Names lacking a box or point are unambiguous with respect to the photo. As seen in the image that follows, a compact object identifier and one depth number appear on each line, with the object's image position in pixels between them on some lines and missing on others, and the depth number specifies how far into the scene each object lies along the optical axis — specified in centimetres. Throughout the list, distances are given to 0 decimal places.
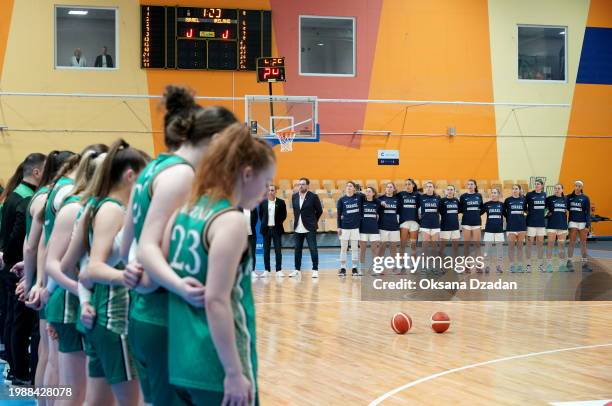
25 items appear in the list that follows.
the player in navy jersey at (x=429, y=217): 1692
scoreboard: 2019
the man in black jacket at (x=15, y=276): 599
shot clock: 1802
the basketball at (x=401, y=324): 924
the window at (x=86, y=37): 2052
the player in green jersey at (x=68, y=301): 373
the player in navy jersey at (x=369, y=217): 1622
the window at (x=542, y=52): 2359
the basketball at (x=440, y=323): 930
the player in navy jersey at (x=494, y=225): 1697
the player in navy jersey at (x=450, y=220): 1706
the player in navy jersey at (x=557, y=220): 1761
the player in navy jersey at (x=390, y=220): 1659
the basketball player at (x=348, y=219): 1603
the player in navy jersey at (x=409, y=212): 1680
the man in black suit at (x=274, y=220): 1550
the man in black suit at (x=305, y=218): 1559
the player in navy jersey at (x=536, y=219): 1744
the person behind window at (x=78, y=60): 2053
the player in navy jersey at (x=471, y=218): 1708
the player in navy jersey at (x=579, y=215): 1773
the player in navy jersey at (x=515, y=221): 1719
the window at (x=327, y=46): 2211
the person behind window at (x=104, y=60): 2070
